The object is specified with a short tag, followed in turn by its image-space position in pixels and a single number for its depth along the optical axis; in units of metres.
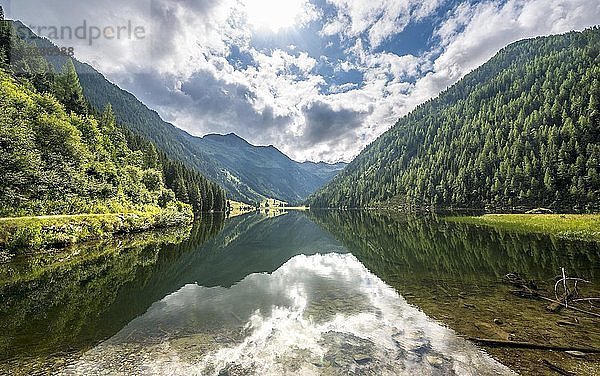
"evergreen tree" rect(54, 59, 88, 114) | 86.94
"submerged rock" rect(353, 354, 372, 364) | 11.07
